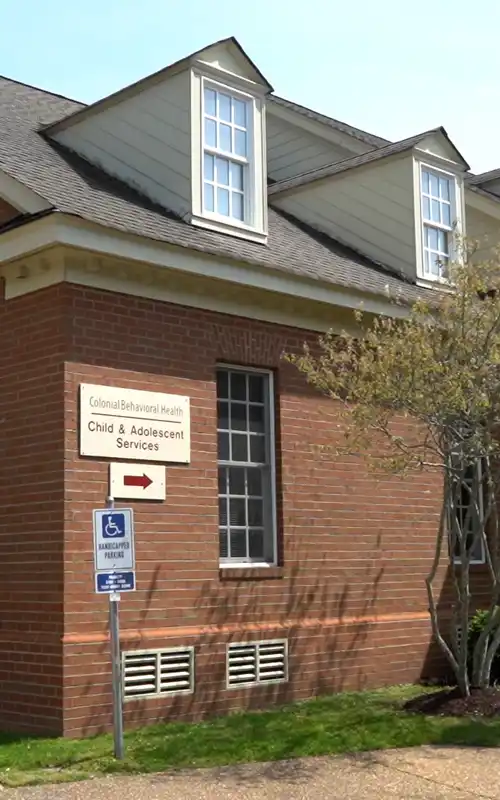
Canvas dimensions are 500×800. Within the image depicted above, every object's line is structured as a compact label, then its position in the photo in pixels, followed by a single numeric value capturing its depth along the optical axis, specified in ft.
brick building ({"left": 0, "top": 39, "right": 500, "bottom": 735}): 32.19
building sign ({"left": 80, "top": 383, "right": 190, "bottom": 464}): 32.58
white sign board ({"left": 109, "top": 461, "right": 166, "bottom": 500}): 32.83
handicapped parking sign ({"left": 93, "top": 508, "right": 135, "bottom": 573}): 26.32
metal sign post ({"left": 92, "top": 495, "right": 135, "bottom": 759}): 26.30
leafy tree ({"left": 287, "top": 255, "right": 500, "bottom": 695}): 31.30
